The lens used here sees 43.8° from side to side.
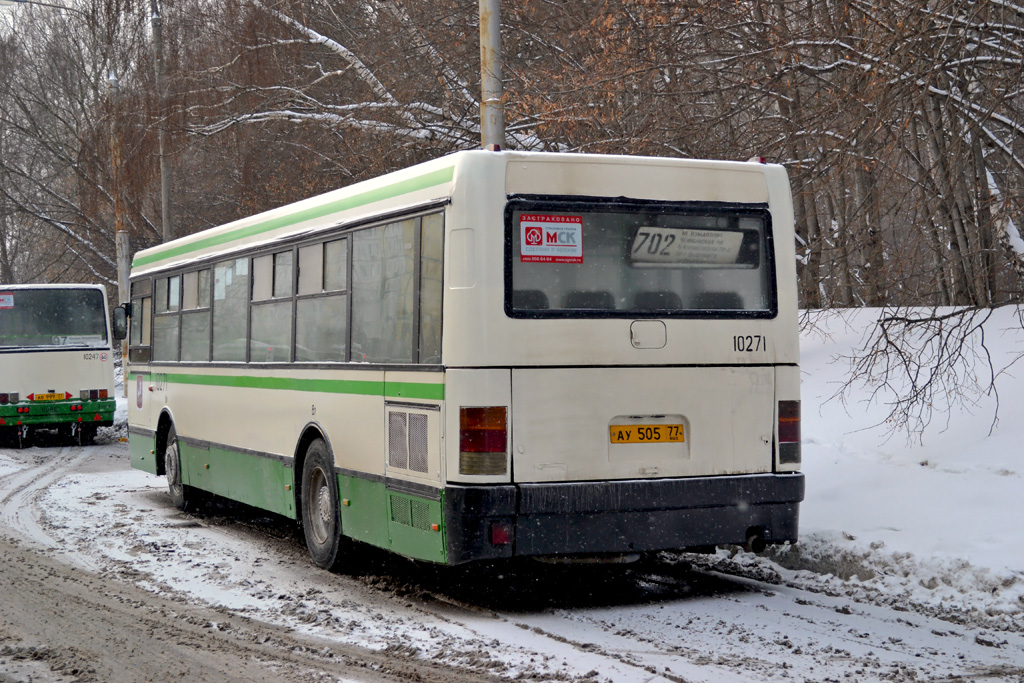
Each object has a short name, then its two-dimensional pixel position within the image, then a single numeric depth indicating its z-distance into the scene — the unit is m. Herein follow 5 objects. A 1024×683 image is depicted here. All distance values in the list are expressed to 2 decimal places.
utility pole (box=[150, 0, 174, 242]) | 23.56
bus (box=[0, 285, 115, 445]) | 23.00
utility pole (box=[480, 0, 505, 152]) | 13.65
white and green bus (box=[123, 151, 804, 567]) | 7.53
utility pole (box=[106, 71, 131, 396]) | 24.50
